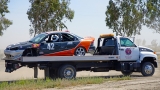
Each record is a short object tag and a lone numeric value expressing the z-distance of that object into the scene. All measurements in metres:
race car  15.87
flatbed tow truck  16.03
